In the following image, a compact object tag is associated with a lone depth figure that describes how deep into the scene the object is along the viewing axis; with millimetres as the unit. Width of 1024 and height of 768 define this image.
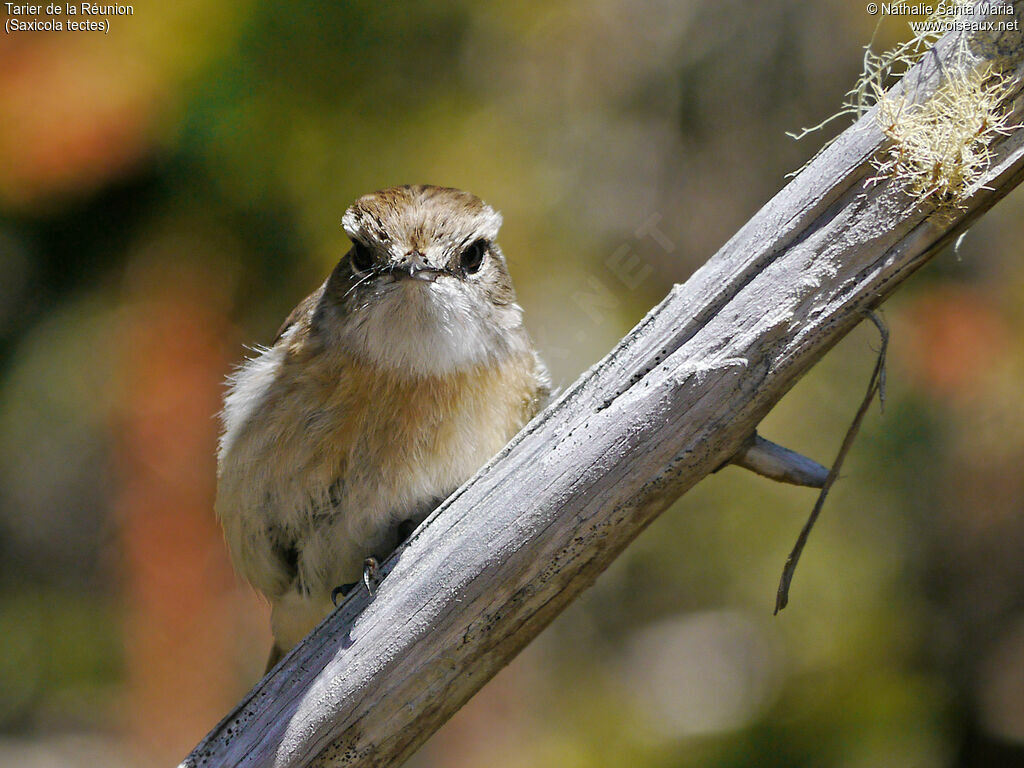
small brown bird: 3021
